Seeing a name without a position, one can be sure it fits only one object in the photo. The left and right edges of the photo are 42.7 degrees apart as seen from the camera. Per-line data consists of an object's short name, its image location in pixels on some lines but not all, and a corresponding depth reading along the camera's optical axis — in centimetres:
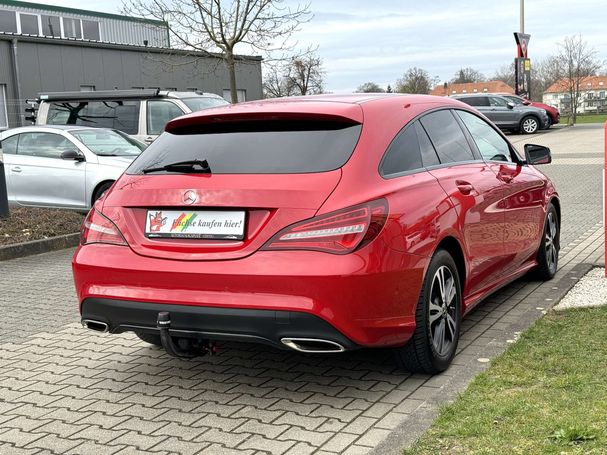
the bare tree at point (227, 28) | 1984
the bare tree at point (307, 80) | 4184
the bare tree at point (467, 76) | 9588
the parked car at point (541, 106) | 3283
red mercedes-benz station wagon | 383
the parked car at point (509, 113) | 3222
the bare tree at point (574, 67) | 4594
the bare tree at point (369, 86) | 5506
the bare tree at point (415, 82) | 6062
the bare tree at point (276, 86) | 4519
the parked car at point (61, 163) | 1129
